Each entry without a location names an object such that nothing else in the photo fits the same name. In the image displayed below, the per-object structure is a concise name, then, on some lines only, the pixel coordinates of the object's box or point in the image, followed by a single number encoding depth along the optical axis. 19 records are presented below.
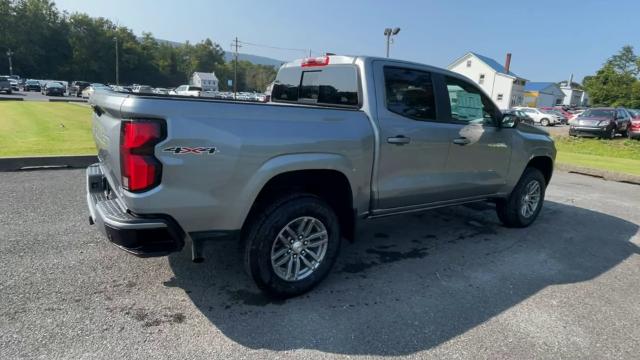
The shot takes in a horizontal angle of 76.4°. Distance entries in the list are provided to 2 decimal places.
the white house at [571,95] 95.12
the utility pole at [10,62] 70.31
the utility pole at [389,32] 34.88
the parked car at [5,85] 35.66
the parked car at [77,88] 43.97
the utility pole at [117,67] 78.54
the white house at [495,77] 59.59
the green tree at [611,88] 60.47
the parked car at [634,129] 19.23
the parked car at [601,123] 19.31
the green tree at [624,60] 70.19
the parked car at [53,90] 40.06
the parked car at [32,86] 47.22
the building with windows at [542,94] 71.12
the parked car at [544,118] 34.12
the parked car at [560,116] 35.00
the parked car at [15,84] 47.26
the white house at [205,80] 90.08
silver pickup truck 2.59
